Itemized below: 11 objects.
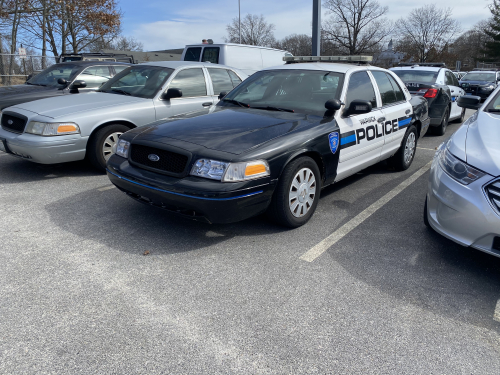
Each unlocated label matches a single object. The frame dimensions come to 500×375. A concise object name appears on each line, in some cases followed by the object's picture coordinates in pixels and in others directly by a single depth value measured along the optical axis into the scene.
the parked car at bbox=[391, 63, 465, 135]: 8.93
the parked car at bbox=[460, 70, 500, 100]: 18.77
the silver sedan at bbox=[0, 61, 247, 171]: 5.19
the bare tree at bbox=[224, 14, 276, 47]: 63.98
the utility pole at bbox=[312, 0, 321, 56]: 11.54
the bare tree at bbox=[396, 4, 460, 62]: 51.53
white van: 11.62
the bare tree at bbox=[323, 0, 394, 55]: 42.88
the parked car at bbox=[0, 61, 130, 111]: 7.70
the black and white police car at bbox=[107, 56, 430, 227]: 3.38
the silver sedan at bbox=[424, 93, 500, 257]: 2.88
